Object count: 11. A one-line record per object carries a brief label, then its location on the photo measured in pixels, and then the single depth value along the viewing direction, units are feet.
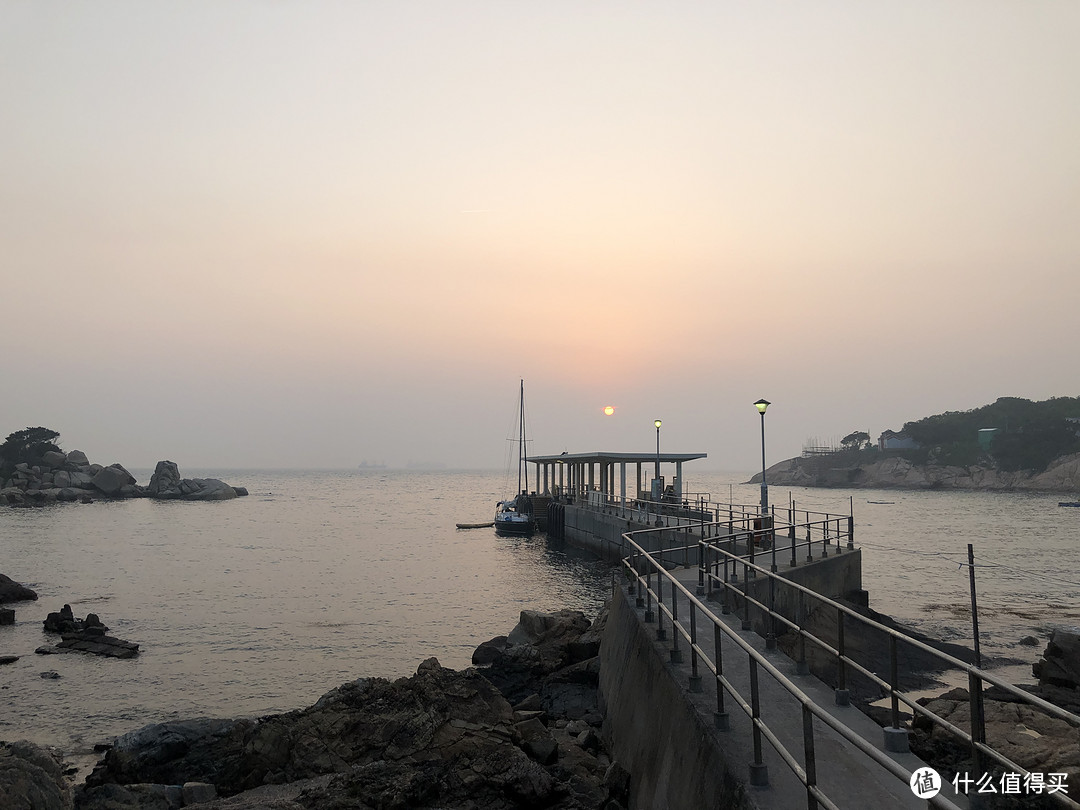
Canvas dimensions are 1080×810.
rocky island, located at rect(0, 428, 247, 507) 324.39
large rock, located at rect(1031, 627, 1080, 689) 43.60
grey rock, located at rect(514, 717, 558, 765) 27.91
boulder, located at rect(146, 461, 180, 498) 358.43
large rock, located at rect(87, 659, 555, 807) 25.26
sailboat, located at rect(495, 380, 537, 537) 167.73
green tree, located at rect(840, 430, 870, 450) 598.34
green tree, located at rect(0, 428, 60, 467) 340.39
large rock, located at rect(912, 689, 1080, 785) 23.62
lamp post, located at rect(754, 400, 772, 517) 82.84
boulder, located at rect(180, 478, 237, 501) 362.12
